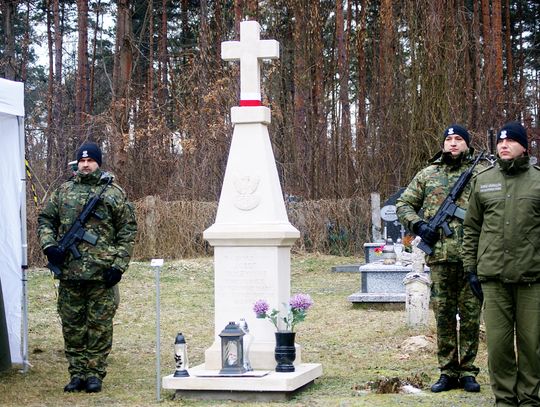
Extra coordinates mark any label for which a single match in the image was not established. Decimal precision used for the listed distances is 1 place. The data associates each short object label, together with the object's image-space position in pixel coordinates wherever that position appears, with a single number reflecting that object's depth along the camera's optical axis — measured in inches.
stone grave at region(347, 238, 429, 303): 549.0
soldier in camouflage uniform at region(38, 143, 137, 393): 316.8
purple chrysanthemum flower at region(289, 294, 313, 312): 309.1
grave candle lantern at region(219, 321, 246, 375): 303.4
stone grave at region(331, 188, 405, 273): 666.8
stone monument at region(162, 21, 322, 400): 320.2
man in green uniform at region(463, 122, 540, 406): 249.0
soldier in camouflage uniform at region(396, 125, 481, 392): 295.1
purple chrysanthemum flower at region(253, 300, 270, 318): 307.4
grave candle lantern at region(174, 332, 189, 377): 303.9
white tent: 360.8
